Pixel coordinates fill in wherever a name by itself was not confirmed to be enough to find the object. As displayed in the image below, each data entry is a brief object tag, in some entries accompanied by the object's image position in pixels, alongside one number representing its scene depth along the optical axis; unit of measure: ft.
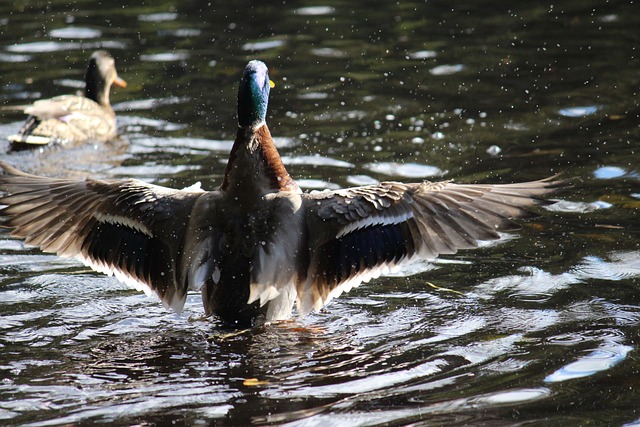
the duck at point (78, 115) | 62.85
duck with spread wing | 38.29
